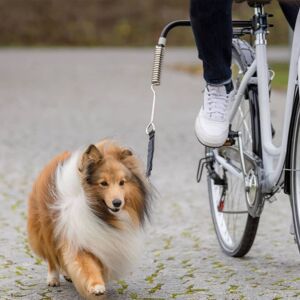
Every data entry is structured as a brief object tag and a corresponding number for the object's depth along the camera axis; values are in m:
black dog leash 8.88
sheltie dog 8.68
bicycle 8.83
